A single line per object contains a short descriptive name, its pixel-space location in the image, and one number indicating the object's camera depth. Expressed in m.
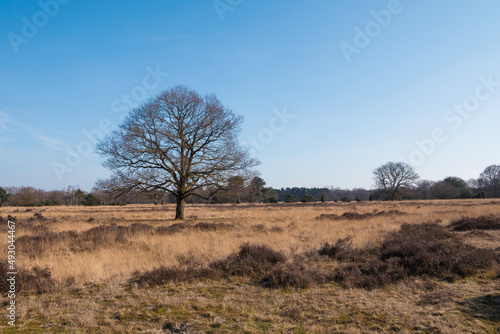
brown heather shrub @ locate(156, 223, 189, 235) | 13.38
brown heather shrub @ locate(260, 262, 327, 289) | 5.72
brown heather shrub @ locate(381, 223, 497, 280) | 6.40
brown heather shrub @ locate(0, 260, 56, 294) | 5.58
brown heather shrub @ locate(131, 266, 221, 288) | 6.01
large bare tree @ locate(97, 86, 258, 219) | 19.73
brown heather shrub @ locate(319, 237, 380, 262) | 8.02
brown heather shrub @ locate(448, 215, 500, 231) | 13.70
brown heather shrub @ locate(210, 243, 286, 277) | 6.73
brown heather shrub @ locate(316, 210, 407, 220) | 20.53
